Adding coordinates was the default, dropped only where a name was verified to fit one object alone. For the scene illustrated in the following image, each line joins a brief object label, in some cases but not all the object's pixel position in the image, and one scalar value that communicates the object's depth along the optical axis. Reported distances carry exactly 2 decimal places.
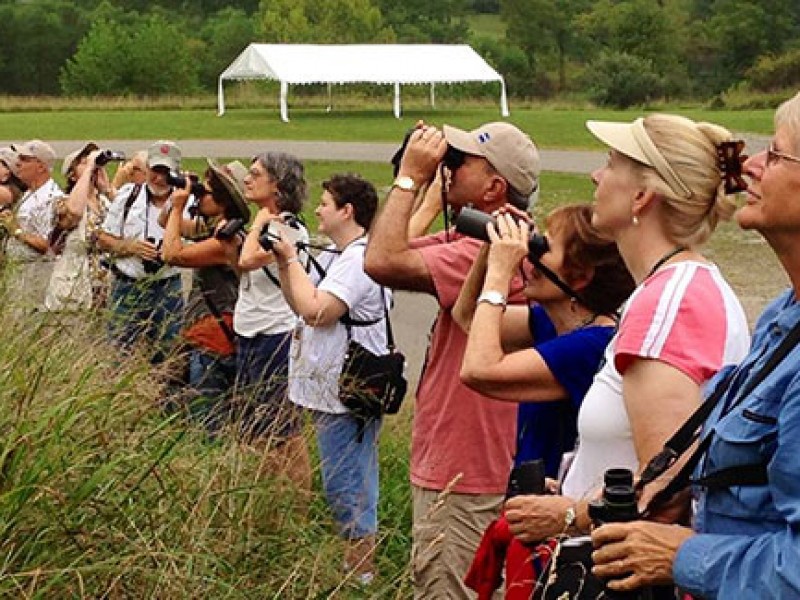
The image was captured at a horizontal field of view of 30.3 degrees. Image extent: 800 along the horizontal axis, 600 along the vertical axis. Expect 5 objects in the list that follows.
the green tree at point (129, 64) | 80.56
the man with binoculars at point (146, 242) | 7.50
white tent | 49.25
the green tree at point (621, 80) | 62.03
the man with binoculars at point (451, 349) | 4.89
